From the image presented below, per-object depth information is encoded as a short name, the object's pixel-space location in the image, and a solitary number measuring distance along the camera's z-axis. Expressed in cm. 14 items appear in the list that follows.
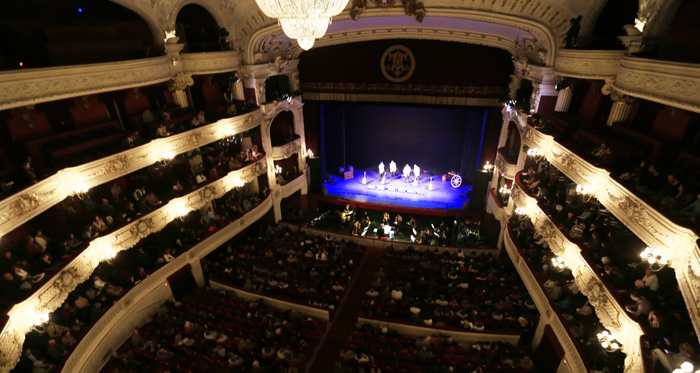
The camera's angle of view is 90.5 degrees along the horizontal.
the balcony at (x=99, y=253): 688
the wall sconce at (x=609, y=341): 703
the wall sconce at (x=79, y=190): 931
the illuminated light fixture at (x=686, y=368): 496
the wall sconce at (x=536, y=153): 1079
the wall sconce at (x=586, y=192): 840
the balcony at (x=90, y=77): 770
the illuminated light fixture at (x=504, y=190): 1394
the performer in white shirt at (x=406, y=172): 1959
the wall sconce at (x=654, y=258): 620
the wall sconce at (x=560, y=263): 899
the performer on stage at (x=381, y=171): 1999
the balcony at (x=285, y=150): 1680
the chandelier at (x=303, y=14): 564
